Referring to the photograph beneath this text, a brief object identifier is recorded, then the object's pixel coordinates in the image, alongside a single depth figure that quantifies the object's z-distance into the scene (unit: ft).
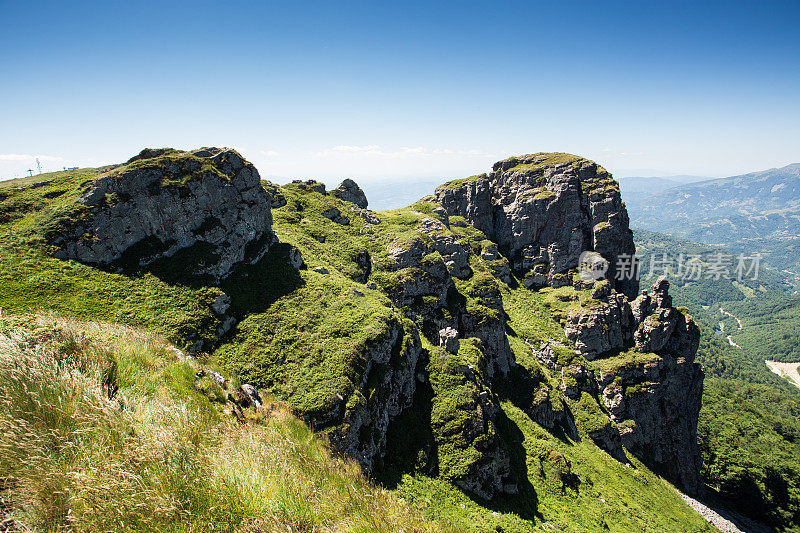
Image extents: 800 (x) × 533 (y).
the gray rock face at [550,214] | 230.07
